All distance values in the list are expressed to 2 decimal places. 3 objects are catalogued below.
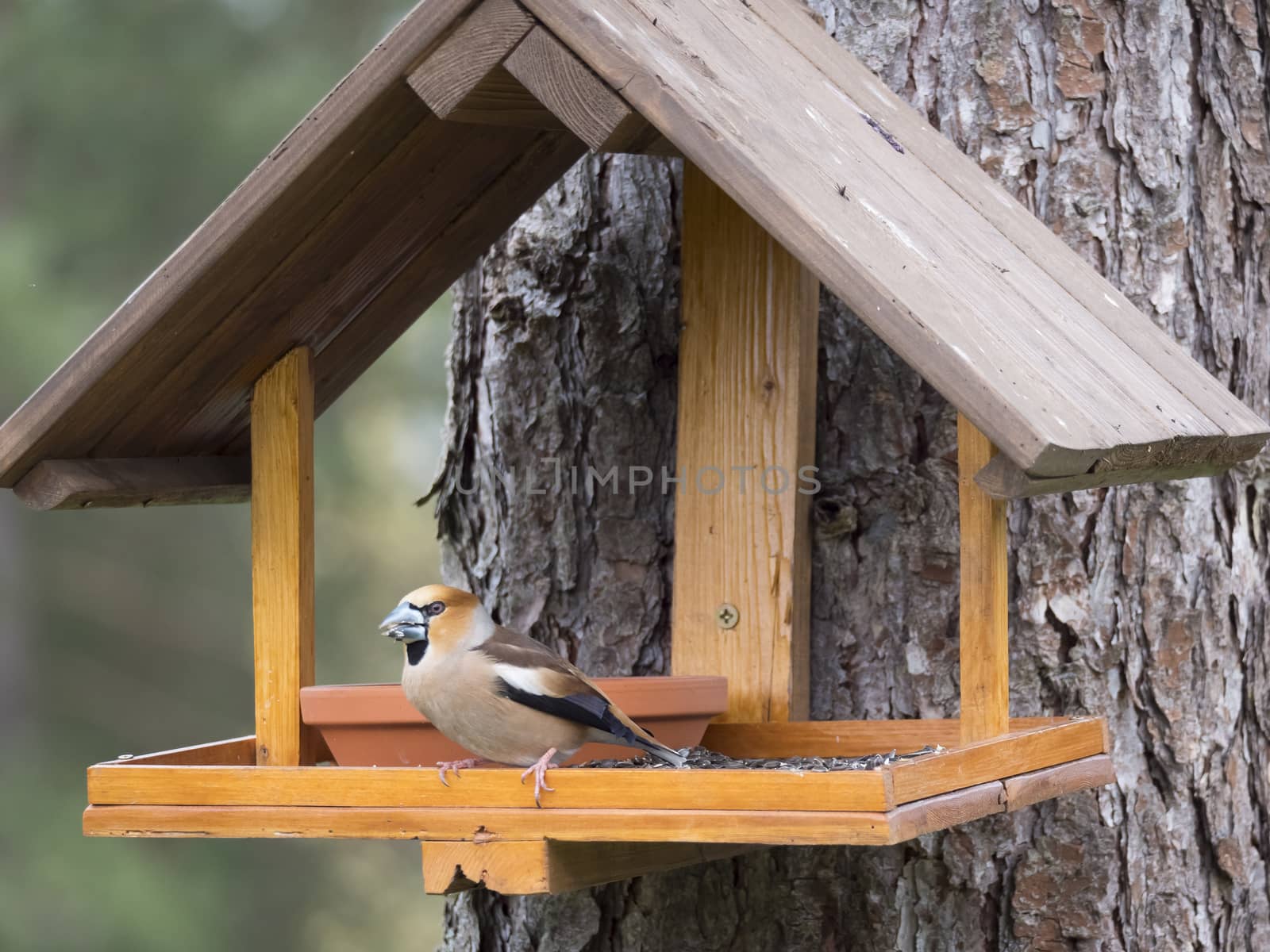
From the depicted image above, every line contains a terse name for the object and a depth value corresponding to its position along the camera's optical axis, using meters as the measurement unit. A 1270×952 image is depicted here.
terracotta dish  4.82
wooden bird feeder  4.01
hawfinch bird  4.46
